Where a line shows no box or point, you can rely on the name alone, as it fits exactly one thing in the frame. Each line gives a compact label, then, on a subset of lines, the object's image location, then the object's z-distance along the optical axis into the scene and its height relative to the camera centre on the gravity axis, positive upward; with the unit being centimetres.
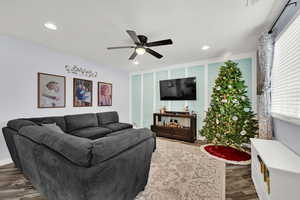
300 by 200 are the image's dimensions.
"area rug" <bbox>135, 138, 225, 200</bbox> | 168 -129
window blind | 165 +42
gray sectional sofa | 97 -59
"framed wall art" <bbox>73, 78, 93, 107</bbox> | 376 +25
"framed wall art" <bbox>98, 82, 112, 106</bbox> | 446 +24
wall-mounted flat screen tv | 412 +41
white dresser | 119 -76
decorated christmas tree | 291 -33
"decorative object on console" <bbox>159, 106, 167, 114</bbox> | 465 -37
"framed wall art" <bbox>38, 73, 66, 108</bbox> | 302 +25
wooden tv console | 391 -90
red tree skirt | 262 -128
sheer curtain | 223 +37
